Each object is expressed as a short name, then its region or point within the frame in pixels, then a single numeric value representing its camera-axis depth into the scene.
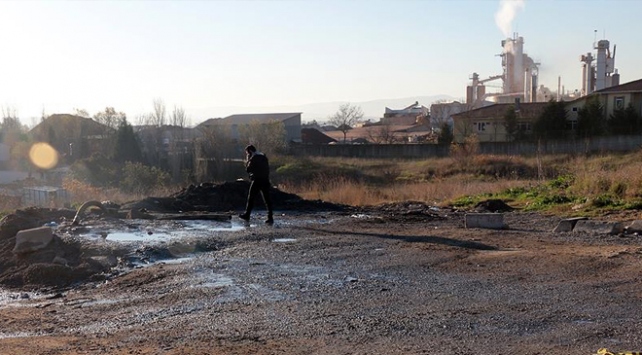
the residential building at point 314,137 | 82.69
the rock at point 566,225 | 12.55
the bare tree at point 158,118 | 67.75
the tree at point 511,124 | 57.78
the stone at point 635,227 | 11.59
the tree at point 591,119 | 52.03
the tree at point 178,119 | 66.31
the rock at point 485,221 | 13.30
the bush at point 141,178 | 38.37
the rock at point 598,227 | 11.77
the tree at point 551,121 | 54.84
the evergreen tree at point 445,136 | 58.49
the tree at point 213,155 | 50.74
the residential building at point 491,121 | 59.44
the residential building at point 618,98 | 53.50
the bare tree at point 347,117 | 105.98
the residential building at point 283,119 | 87.63
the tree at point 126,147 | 56.66
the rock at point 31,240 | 10.20
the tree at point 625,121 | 51.38
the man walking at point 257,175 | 14.60
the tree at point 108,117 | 75.42
